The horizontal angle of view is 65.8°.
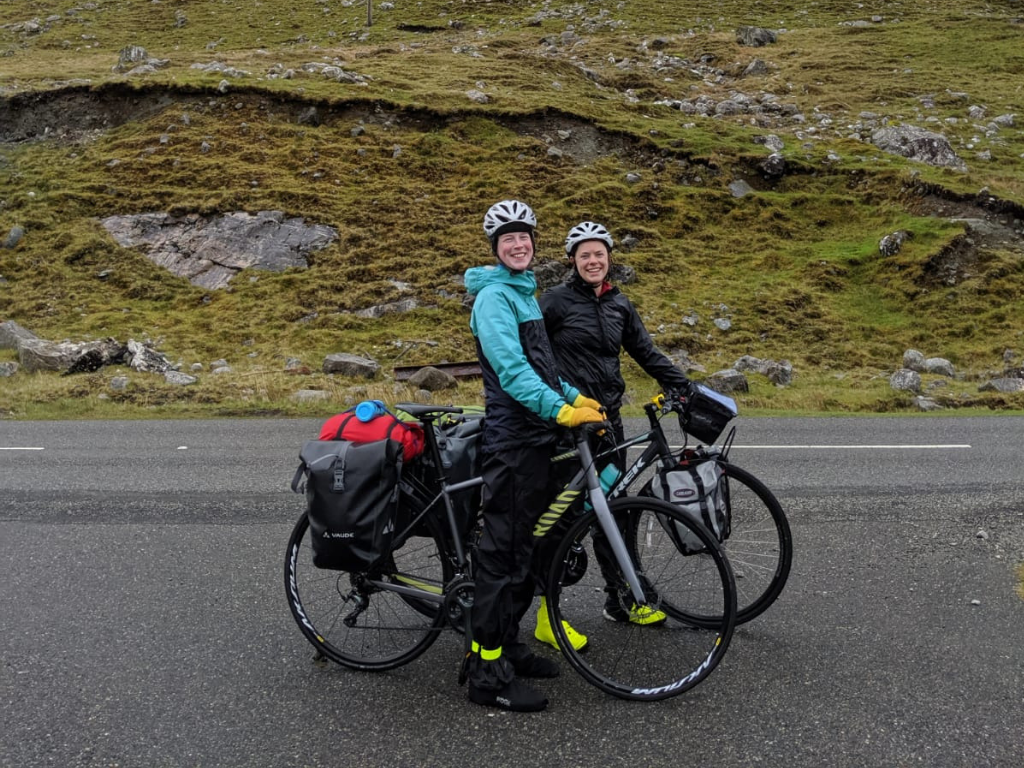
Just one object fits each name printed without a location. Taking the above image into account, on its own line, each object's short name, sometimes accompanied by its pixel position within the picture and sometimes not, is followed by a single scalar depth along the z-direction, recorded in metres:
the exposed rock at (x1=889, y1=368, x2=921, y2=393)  16.42
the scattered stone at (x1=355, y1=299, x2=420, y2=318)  22.50
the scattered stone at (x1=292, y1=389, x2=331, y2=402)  15.07
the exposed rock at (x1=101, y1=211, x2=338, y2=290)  25.61
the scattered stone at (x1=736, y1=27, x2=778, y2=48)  50.25
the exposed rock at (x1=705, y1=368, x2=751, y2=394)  16.19
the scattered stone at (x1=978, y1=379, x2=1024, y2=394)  16.09
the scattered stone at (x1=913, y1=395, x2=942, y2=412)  15.13
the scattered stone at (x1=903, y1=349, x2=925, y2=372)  18.94
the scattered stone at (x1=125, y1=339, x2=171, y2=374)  17.69
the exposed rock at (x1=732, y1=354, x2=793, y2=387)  17.57
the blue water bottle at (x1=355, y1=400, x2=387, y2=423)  4.16
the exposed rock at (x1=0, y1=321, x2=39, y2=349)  19.28
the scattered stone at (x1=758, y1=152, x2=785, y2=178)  30.69
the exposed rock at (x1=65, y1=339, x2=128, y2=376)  17.50
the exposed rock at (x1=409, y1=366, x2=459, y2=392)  15.78
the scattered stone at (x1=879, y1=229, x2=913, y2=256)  25.39
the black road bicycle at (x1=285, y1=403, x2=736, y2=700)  4.11
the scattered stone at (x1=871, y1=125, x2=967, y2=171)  30.97
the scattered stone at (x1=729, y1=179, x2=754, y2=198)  29.59
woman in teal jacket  3.97
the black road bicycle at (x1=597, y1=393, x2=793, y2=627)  4.53
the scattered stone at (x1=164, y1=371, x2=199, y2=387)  16.60
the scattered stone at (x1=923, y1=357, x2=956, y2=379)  18.59
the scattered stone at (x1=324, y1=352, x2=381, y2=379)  17.31
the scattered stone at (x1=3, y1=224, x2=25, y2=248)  26.39
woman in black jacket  4.52
